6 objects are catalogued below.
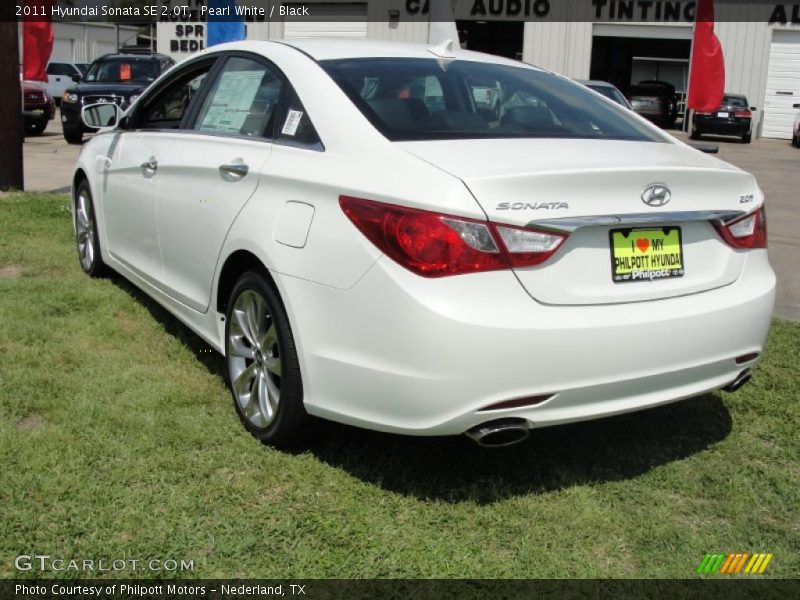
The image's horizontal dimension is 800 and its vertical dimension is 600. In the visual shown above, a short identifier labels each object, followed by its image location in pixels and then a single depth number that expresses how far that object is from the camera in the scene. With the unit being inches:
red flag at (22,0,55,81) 505.0
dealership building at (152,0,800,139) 1107.9
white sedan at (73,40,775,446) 109.2
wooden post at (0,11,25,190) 372.0
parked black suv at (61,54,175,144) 652.7
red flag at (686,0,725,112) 536.7
